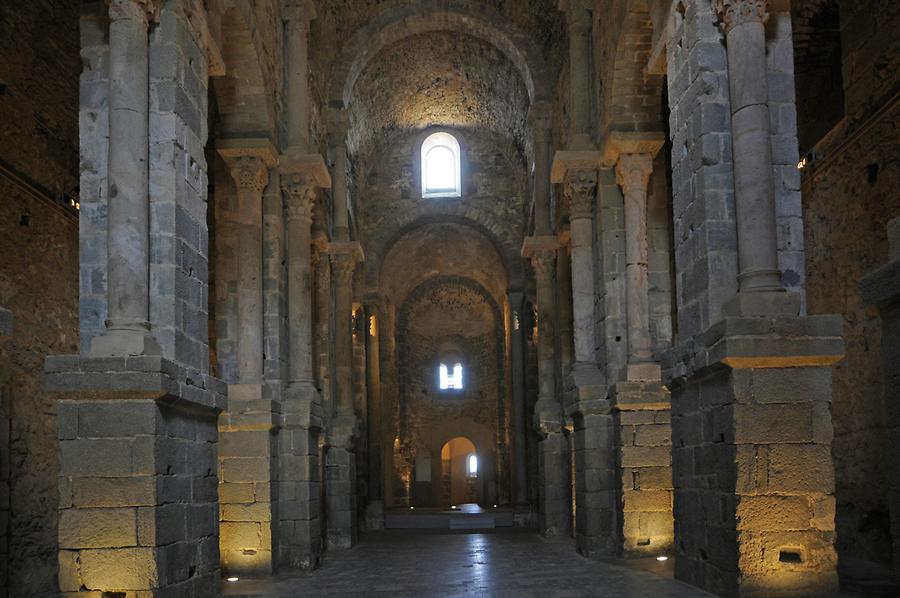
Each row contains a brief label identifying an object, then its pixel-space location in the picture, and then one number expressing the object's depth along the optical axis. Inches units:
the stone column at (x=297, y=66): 563.5
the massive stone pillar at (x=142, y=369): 292.8
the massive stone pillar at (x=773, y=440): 296.7
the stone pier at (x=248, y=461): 476.1
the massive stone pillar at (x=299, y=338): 516.4
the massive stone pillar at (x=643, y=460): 497.0
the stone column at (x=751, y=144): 314.7
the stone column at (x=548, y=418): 708.0
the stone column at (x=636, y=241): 521.0
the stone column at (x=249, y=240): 509.0
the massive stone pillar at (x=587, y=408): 532.4
